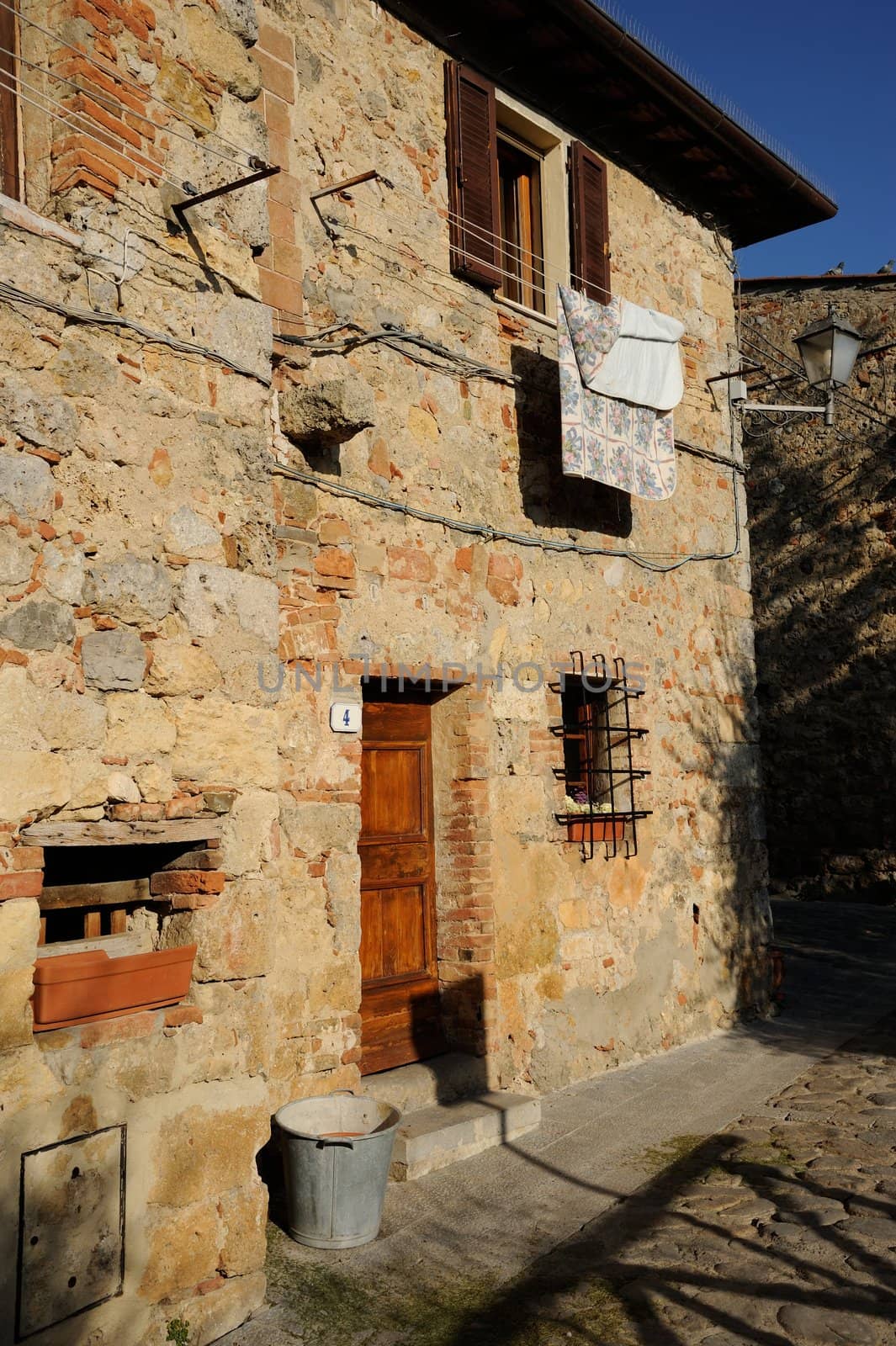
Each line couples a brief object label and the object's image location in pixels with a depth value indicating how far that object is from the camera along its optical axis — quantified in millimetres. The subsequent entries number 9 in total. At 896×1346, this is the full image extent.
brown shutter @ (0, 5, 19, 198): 3494
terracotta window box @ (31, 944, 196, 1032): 3016
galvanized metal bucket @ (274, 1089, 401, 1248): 3922
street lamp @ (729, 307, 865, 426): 7352
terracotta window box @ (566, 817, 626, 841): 6172
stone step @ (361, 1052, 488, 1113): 4969
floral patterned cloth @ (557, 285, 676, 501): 5973
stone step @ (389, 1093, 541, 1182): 4598
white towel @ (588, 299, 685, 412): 6246
